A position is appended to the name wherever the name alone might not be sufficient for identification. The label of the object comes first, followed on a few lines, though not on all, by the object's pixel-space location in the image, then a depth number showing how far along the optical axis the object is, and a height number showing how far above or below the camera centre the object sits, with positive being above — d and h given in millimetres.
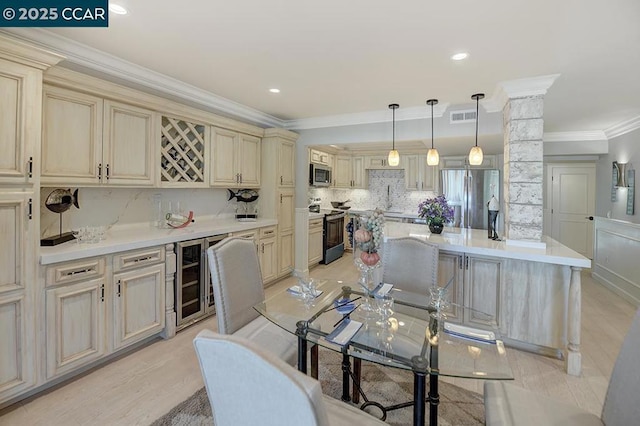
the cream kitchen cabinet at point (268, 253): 4160 -661
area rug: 1896 -1320
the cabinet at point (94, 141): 2320 +536
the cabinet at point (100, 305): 2143 -811
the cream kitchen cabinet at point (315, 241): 5414 -623
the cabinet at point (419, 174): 6129 +709
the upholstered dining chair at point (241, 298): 1950 -648
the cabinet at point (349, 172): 6852 +807
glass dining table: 1401 -684
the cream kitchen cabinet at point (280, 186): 4406 +303
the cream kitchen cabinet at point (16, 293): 1916 -584
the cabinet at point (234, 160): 3773 +616
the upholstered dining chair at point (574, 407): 1127 -864
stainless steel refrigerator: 5250 +294
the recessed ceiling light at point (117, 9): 1813 +1184
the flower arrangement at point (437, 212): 3465 -35
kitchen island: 2451 -707
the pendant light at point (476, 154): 3297 +609
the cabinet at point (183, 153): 3246 +585
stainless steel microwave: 5699 +632
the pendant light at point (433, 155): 3589 +637
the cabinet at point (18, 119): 1898 +539
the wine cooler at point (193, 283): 3012 -815
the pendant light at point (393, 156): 3775 +659
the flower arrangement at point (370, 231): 1939 -150
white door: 5895 +139
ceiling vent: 3648 +1133
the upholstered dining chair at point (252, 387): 698 -451
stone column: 2840 +396
